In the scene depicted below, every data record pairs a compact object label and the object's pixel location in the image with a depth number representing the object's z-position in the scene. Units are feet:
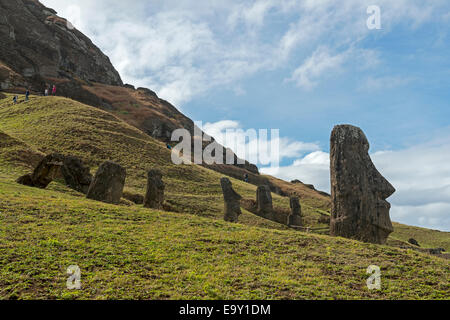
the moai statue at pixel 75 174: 100.58
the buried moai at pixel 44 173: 91.40
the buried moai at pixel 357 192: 53.21
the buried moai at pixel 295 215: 128.88
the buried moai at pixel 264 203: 130.82
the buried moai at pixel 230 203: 100.25
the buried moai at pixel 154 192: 90.84
